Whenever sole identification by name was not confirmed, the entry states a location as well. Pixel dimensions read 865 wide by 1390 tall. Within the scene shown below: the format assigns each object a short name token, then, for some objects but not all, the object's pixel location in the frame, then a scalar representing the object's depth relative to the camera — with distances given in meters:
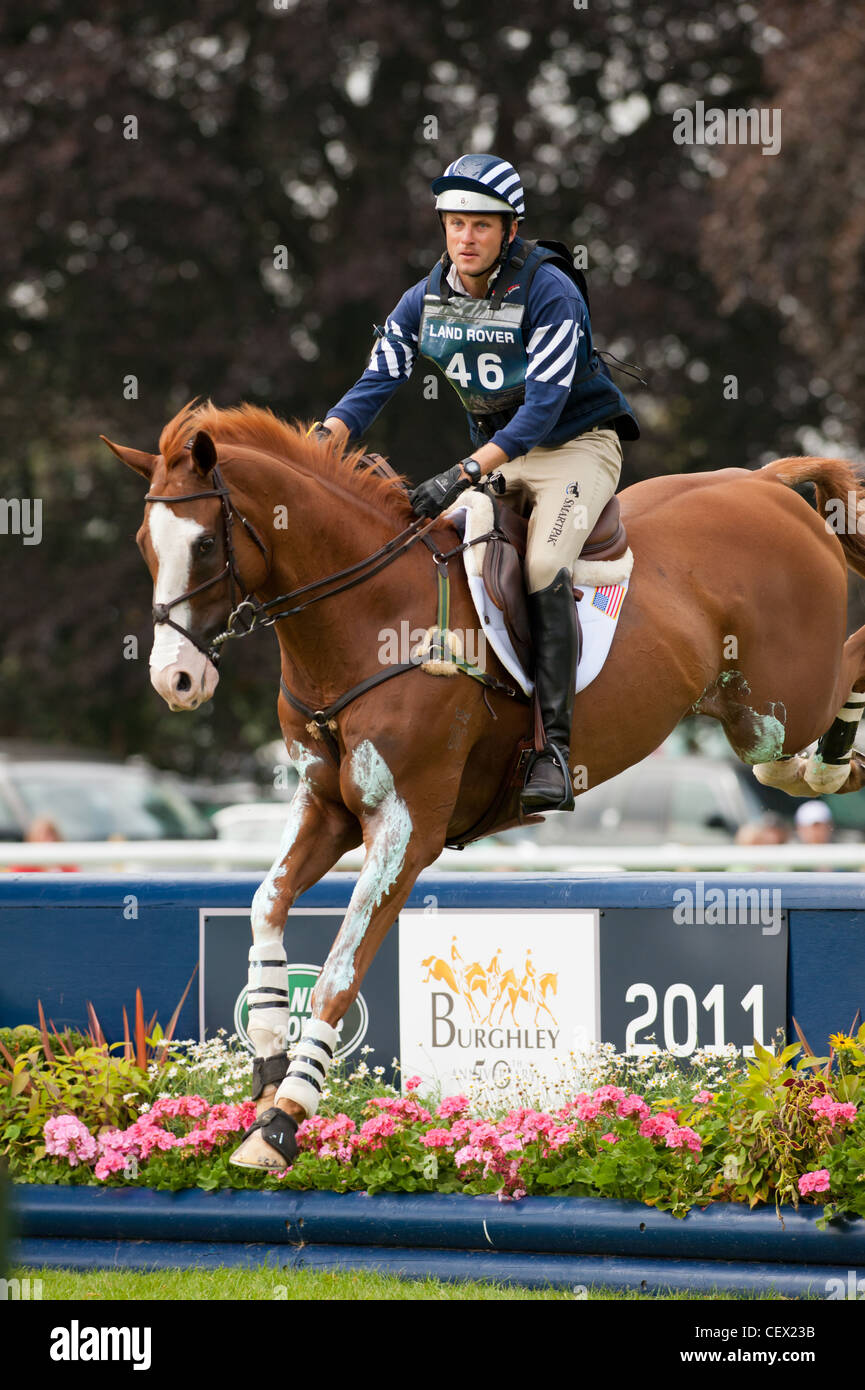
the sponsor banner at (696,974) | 11.91
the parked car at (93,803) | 30.41
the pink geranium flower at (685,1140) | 10.63
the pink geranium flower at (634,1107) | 11.14
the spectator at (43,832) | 25.97
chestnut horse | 9.67
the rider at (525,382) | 10.41
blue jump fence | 10.37
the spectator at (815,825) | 23.31
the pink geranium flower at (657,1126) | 10.80
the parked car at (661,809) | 30.17
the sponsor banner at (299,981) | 12.52
